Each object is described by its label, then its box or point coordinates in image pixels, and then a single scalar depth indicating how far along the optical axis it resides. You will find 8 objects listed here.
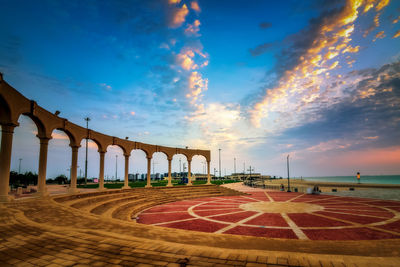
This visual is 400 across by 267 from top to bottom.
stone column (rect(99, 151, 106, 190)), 22.27
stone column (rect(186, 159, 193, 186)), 33.81
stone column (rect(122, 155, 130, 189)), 25.26
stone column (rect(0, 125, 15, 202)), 11.79
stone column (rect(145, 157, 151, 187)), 29.01
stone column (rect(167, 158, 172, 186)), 31.43
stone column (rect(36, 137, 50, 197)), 14.87
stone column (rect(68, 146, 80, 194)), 18.08
